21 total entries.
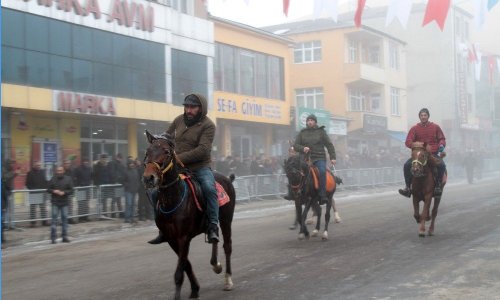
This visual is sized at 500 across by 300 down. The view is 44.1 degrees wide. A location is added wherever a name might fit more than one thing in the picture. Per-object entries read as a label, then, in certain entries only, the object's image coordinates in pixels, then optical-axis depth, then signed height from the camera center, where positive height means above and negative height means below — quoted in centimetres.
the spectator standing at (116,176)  1877 -22
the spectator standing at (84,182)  1798 -37
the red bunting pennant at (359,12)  1663 +424
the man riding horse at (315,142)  1235 +45
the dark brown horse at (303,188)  1135 -44
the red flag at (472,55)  4418 +770
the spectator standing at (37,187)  1653 -46
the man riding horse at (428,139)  1172 +45
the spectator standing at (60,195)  1474 -61
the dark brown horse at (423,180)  1112 -33
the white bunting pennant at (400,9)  1595 +399
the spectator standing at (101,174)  1897 -14
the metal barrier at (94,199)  1620 -93
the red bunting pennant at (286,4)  1636 +428
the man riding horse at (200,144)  706 +28
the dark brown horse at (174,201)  614 -36
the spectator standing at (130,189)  1786 -60
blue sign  2358 +71
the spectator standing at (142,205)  1836 -110
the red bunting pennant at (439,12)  1683 +413
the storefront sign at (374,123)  4528 +304
